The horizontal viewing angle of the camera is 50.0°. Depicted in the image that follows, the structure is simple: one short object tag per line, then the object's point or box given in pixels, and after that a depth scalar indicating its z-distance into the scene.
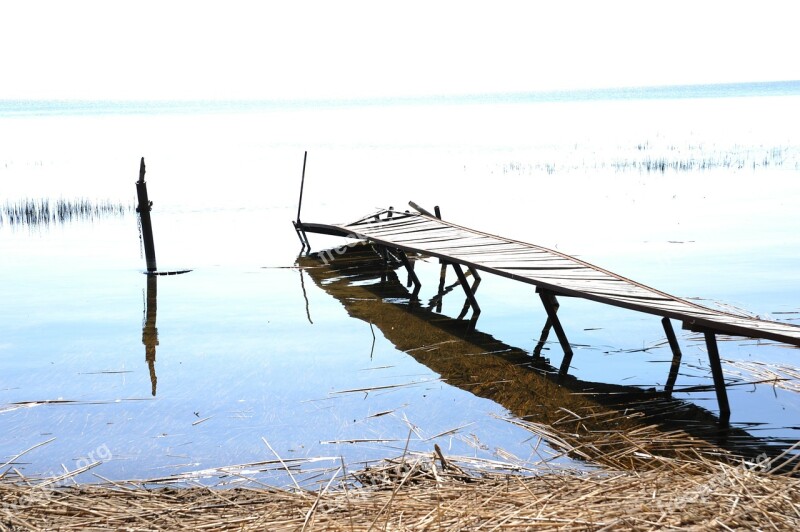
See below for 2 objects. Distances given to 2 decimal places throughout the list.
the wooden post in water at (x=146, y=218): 14.85
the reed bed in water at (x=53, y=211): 23.67
